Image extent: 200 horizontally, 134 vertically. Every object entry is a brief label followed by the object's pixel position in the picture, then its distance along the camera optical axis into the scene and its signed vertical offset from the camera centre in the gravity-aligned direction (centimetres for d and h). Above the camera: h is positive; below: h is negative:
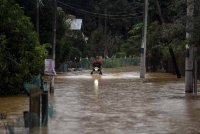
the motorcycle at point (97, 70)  4925 -108
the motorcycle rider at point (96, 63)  4823 -54
